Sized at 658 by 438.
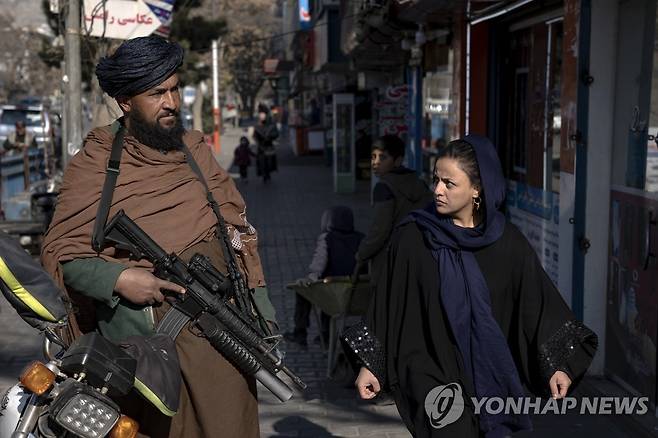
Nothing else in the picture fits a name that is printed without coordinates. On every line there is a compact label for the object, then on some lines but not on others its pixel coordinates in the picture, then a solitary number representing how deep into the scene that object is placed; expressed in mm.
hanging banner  11031
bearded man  3250
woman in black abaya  3273
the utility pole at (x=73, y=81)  11523
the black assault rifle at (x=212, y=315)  3201
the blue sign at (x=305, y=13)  30359
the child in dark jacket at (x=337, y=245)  6801
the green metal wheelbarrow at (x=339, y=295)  6059
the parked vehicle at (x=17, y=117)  32512
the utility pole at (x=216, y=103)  38378
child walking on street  23703
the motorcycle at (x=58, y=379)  2682
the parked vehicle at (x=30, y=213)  11516
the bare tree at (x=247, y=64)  67875
